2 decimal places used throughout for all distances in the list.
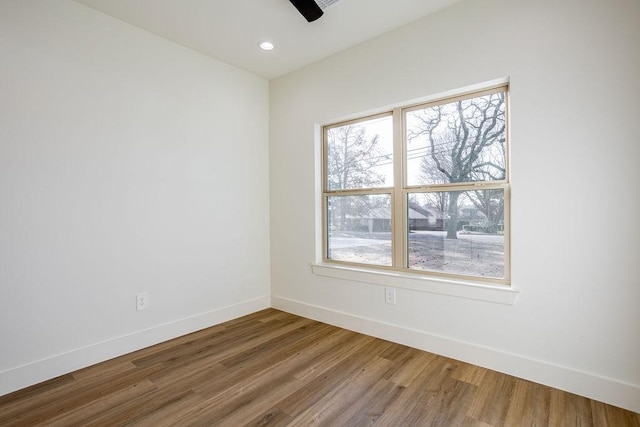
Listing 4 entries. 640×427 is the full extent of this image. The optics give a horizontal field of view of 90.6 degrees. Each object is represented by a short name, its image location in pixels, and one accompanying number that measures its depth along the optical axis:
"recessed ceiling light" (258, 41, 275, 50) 2.87
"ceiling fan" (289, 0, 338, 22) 2.19
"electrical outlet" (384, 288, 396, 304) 2.74
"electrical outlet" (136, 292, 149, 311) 2.62
